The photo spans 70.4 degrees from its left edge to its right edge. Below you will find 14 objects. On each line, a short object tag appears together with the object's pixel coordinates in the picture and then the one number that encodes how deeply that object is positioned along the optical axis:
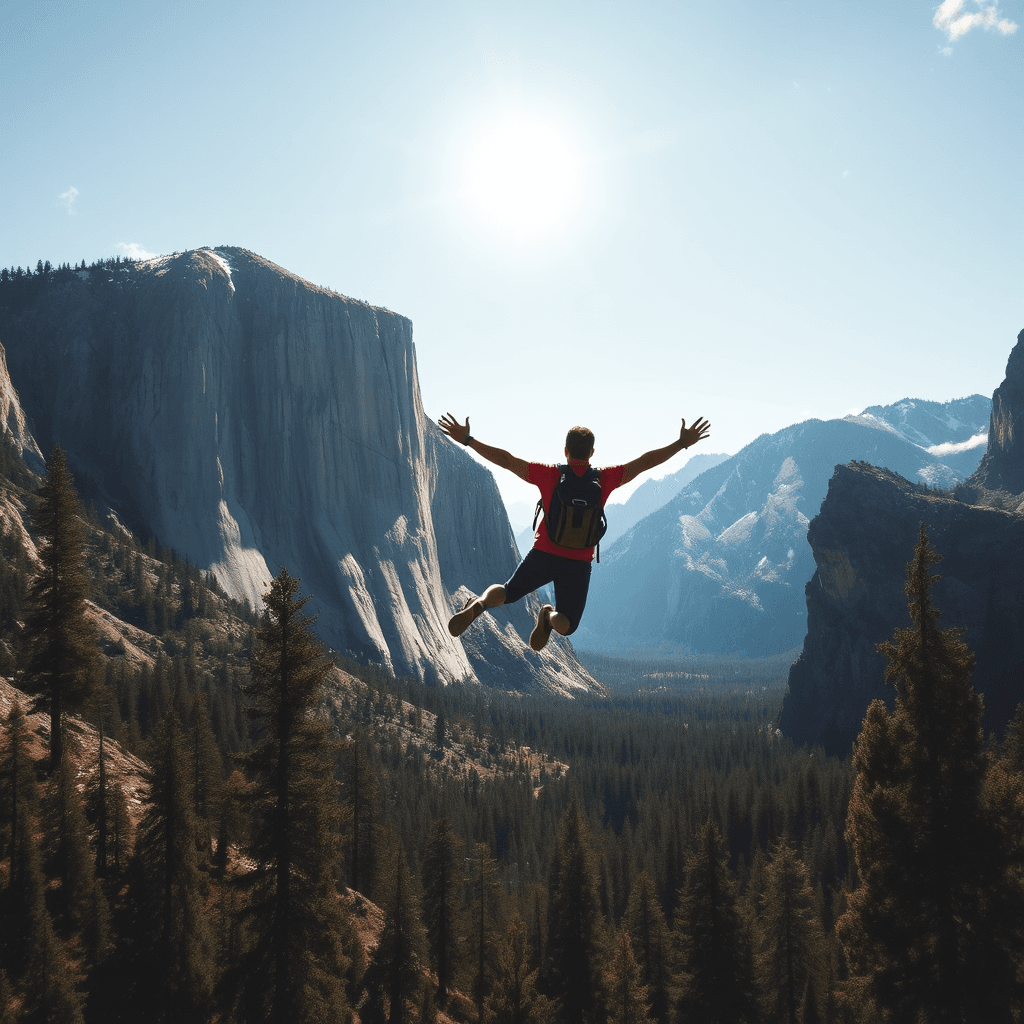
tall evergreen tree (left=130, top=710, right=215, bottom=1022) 25.31
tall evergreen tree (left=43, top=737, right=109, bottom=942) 26.48
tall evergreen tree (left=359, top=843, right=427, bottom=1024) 31.41
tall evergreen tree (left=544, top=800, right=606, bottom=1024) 31.67
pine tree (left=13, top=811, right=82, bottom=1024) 22.20
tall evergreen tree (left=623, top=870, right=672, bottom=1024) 38.66
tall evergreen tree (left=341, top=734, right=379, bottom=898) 40.78
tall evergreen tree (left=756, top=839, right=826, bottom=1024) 35.12
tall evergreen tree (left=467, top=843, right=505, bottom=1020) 38.22
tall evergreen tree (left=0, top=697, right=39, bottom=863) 25.53
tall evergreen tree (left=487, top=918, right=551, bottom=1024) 27.69
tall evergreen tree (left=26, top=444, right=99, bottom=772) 31.08
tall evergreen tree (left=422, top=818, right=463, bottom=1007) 38.50
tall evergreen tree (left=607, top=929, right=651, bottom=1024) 28.95
